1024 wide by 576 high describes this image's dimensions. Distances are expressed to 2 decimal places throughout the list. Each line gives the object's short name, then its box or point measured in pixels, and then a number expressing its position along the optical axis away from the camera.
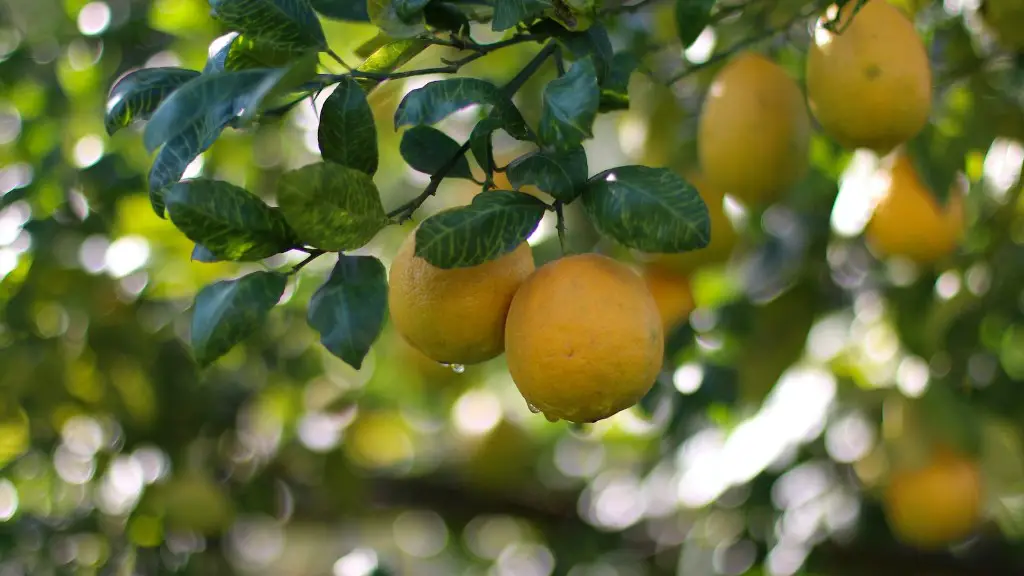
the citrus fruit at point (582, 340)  1.45
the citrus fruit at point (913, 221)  1.82
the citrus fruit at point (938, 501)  1.93
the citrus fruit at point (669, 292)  1.83
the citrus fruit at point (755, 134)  1.68
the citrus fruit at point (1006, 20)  1.73
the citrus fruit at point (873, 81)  1.61
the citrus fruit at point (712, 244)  1.79
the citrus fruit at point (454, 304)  1.48
